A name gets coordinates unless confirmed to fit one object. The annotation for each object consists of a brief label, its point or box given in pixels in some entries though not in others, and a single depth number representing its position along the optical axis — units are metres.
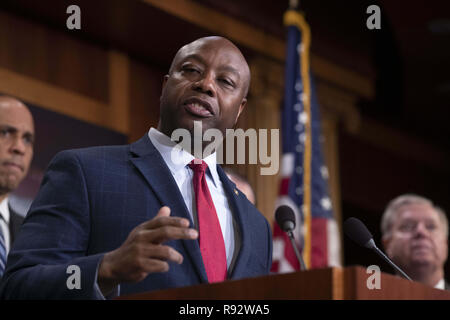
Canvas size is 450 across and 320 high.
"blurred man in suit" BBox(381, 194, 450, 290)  8.32
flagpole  9.88
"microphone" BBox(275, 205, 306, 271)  4.29
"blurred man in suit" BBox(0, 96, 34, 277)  7.58
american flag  9.88
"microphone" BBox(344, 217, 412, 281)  4.06
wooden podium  2.71
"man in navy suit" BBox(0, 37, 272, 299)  3.05
